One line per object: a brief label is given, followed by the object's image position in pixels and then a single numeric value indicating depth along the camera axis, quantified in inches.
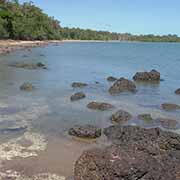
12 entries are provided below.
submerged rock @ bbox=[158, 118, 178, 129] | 398.3
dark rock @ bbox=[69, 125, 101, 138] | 331.9
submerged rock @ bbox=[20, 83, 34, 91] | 610.9
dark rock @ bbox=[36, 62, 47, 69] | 1061.6
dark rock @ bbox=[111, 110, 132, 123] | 409.6
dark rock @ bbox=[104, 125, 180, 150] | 268.0
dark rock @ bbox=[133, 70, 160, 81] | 858.2
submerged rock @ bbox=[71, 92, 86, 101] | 537.0
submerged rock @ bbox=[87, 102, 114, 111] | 472.1
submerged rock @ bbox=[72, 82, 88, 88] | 697.1
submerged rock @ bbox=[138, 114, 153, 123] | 421.7
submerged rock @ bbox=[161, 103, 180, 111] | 503.5
